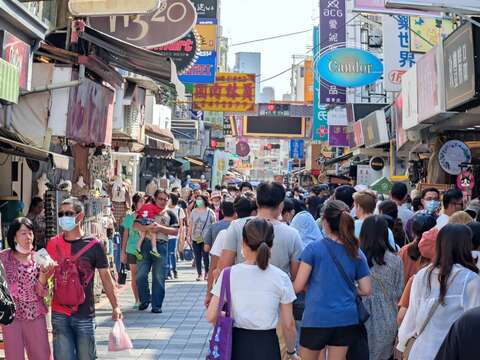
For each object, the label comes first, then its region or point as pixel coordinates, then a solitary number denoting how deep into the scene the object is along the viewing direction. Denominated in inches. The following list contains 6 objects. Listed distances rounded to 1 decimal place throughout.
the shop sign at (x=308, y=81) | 2370.8
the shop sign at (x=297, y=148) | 2515.7
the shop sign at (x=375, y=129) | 769.6
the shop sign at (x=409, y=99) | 560.1
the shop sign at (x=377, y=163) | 869.2
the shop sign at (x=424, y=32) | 715.4
